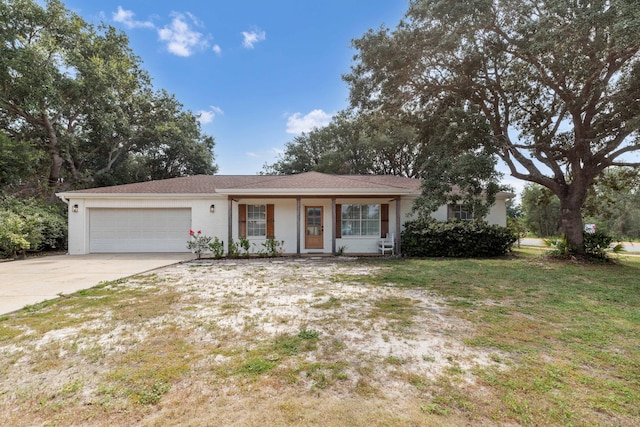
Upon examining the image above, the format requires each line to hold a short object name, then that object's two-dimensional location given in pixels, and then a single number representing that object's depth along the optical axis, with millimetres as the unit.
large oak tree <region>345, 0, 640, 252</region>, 6891
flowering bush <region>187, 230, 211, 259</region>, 10062
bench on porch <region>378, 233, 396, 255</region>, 10734
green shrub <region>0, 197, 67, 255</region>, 9438
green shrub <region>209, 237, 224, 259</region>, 9799
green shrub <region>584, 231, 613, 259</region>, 9242
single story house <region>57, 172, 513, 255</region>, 11305
